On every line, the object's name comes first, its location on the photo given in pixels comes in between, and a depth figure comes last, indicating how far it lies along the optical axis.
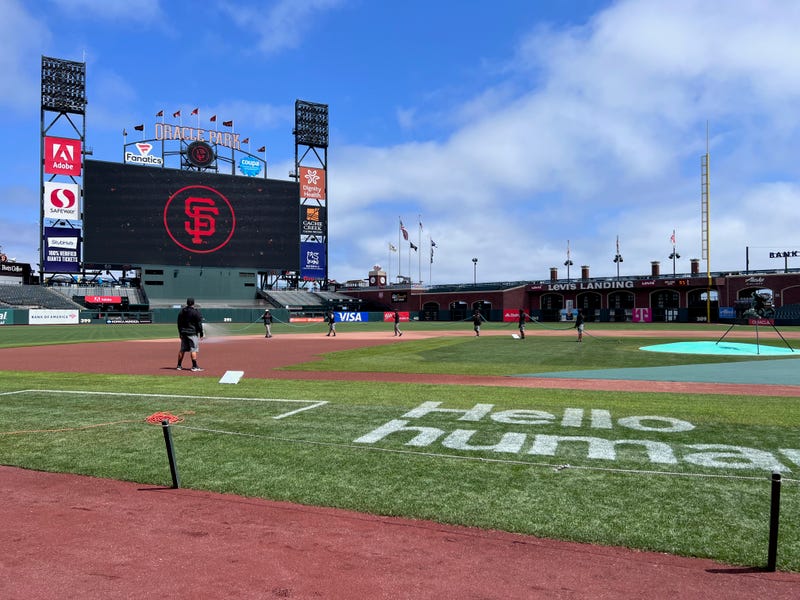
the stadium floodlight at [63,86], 68.06
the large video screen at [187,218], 63.53
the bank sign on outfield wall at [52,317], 53.81
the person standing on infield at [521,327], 33.47
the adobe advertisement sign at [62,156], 65.56
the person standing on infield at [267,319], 36.62
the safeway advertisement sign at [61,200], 63.88
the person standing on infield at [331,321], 38.31
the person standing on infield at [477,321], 38.09
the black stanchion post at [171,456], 6.09
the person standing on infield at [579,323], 30.86
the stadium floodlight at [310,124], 84.06
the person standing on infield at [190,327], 16.42
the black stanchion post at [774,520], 4.06
